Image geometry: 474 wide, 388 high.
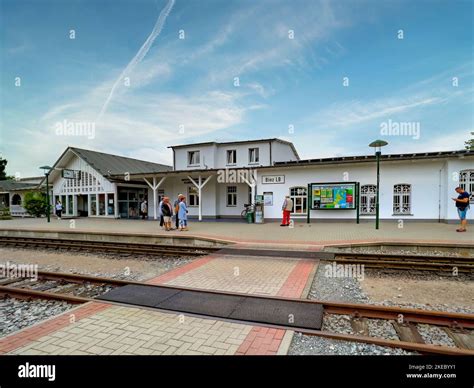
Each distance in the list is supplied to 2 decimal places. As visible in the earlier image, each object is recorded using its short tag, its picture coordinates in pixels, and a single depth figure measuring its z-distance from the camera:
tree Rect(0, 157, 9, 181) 54.34
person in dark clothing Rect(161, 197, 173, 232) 13.74
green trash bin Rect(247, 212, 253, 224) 17.59
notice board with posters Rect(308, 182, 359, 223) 16.31
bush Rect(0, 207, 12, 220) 27.50
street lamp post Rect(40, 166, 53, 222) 21.19
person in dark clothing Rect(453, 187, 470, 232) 11.35
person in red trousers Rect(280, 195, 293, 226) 15.48
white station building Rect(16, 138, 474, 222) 15.43
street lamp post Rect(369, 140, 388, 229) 12.37
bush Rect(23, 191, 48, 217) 27.38
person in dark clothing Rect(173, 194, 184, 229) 14.30
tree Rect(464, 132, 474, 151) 40.30
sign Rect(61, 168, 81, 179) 23.71
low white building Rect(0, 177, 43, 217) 32.25
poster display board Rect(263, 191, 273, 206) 18.30
